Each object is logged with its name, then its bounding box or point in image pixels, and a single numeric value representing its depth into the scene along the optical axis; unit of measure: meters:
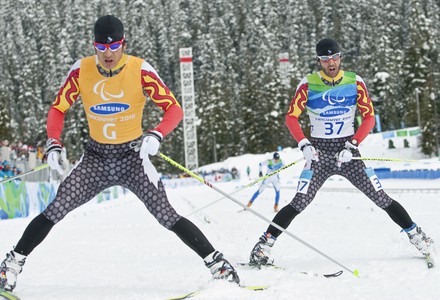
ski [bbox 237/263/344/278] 10.34
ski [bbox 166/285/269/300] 8.58
